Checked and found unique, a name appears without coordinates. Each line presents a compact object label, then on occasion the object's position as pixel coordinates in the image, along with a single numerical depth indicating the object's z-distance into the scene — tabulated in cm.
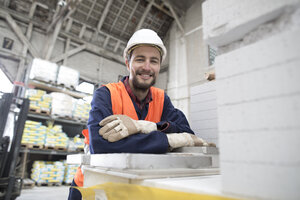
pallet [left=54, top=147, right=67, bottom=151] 578
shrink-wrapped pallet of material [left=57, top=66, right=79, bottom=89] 616
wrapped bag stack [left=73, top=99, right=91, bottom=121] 627
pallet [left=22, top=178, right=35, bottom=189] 495
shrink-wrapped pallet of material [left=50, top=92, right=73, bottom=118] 578
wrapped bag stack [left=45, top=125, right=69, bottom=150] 561
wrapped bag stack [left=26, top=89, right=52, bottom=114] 554
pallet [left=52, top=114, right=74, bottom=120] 583
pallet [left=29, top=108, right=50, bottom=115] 555
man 127
